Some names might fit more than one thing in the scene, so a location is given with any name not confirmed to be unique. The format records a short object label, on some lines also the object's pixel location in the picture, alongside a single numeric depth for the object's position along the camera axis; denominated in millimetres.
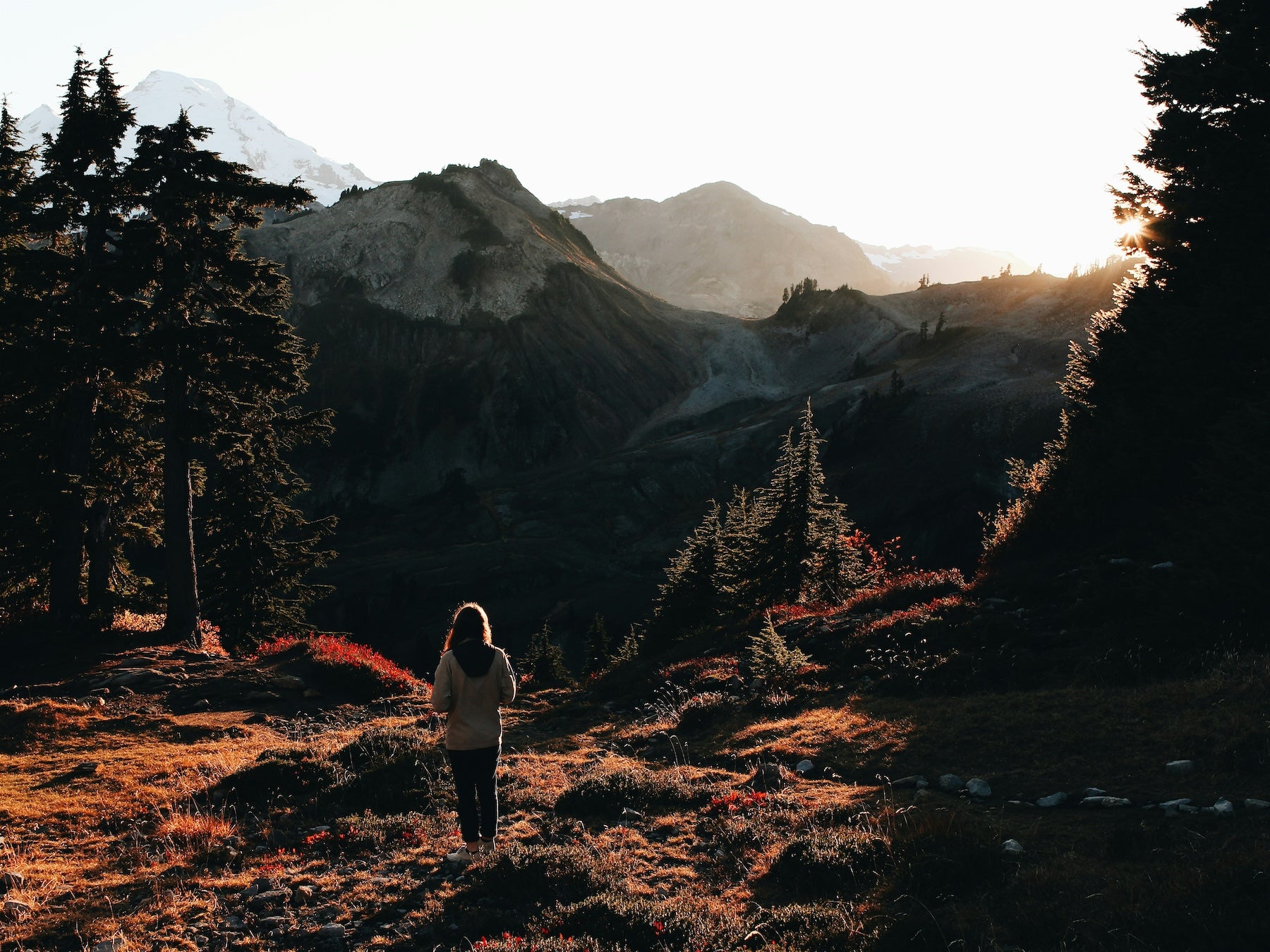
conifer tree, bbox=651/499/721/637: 29422
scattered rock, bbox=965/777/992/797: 7617
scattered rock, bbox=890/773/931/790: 8148
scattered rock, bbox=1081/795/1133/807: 6746
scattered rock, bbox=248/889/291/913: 6162
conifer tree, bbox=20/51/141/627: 18203
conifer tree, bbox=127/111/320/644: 19031
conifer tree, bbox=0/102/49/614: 17859
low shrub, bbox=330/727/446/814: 8836
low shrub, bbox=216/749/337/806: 9078
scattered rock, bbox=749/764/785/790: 8734
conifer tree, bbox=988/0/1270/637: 11148
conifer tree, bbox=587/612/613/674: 41969
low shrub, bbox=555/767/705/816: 8398
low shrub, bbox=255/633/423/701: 17156
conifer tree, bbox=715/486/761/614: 25906
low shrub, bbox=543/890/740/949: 5156
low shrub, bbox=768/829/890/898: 5855
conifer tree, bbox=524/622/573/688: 39188
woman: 7148
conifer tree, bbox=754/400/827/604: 24719
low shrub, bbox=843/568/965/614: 17141
